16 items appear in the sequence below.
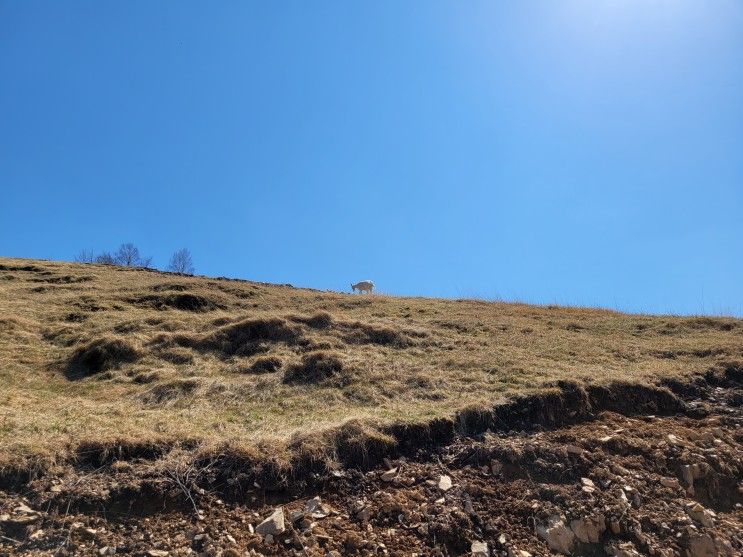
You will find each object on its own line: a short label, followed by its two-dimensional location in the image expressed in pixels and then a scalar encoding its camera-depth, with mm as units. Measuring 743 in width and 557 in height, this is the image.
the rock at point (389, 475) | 6541
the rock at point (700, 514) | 5918
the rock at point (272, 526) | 5410
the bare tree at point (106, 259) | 63034
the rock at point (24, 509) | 5305
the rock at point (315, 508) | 5758
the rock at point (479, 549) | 5312
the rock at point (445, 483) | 6306
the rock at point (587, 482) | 6367
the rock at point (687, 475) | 6648
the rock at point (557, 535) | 5488
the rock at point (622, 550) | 5402
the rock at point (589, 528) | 5656
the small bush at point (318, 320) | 15586
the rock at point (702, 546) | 5520
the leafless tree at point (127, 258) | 65800
